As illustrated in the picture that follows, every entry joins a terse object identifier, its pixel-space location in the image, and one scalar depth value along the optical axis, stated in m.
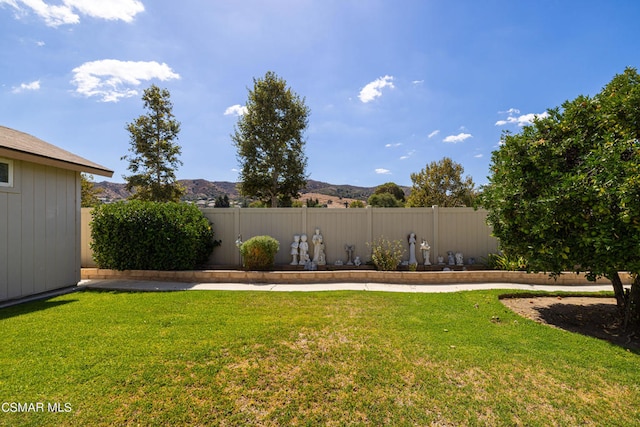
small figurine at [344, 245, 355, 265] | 8.95
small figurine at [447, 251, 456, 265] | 8.78
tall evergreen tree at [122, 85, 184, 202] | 16.39
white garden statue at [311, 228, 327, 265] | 8.72
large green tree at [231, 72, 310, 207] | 17.05
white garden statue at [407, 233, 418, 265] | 8.66
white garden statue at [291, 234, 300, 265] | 8.76
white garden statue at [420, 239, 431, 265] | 8.62
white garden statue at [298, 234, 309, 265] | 8.67
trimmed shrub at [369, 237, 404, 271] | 8.12
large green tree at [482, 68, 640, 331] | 3.58
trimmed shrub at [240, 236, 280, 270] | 7.85
